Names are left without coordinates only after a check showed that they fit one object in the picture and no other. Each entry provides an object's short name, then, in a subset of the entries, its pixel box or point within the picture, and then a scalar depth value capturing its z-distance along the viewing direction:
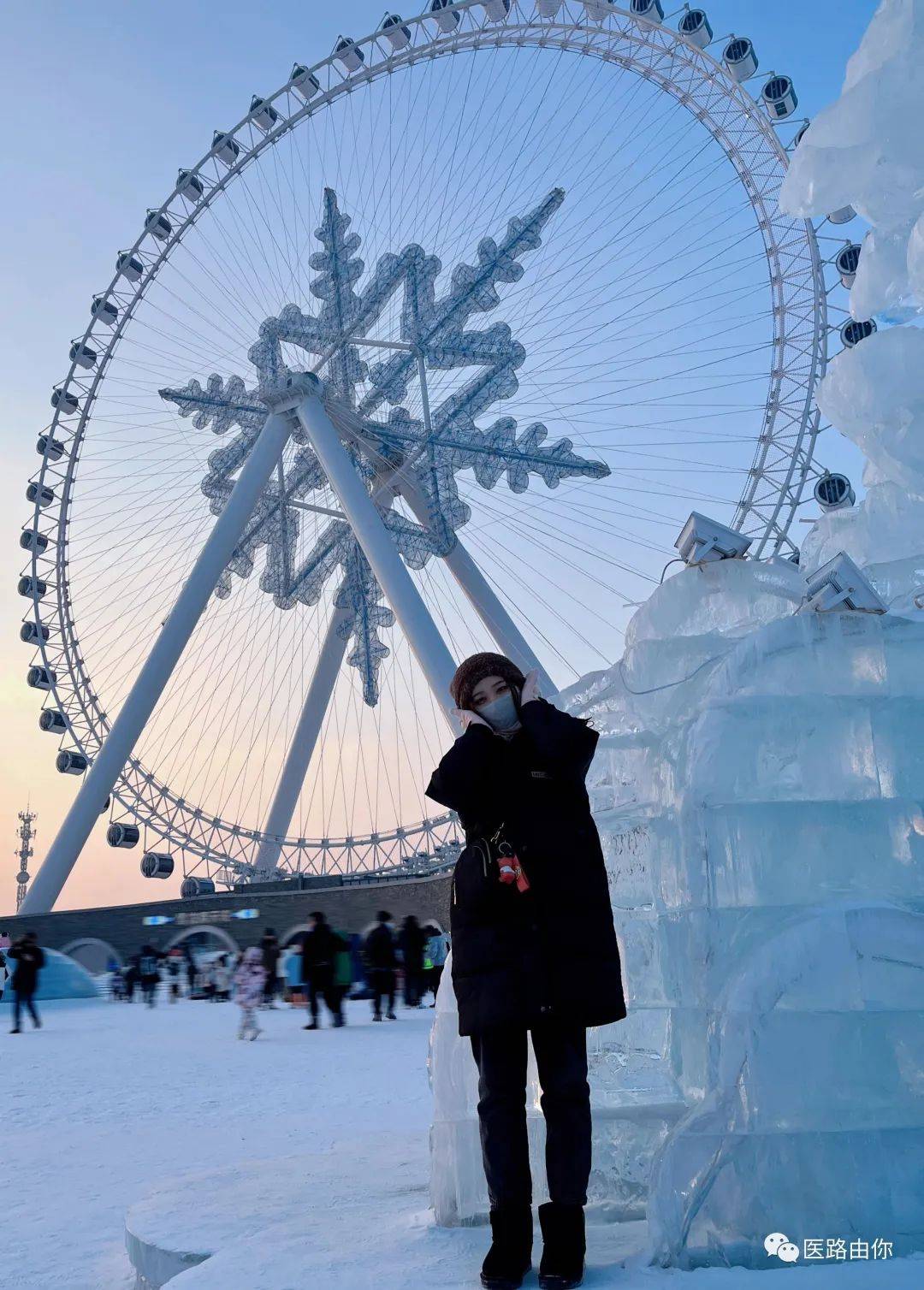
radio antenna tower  54.00
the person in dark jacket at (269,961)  13.67
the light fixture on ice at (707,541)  3.43
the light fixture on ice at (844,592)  2.91
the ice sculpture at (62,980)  17.44
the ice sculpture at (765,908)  2.37
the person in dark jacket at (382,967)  12.51
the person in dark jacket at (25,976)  12.95
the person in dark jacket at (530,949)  2.27
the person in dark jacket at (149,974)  16.66
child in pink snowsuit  10.55
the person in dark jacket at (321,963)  11.60
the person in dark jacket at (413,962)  14.17
